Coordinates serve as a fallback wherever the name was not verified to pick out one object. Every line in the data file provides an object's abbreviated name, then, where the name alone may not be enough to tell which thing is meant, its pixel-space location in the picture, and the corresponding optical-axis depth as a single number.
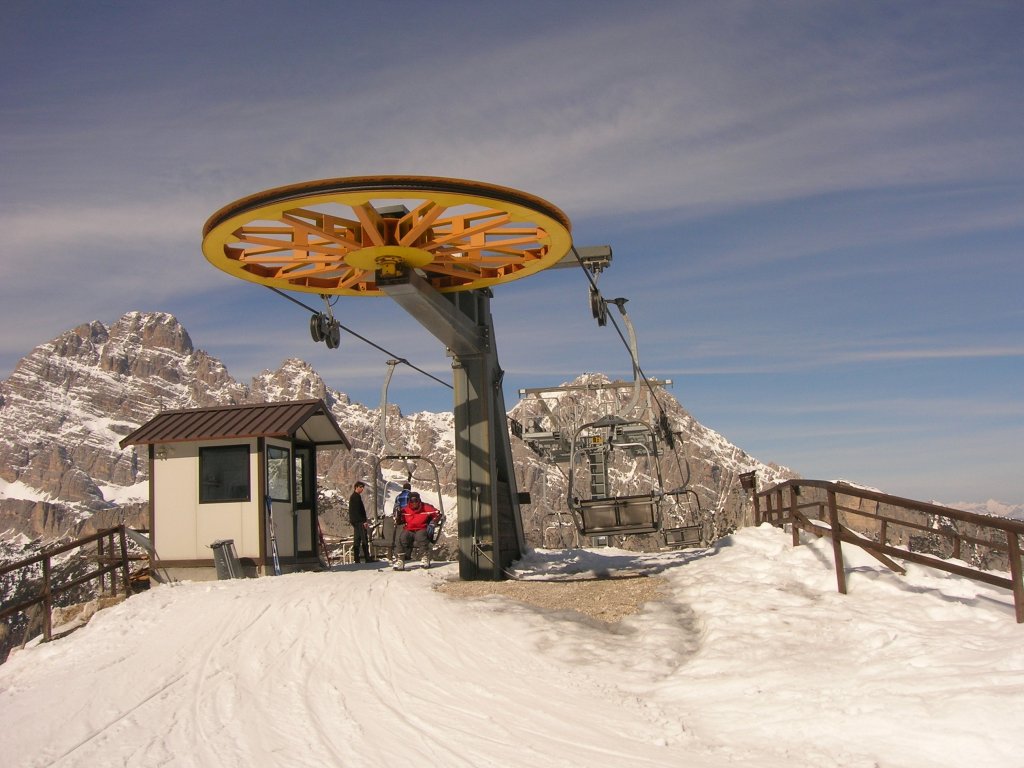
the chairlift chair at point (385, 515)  15.46
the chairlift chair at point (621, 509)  14.65
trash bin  14.59
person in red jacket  15.81
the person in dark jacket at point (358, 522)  19.12
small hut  15.34
